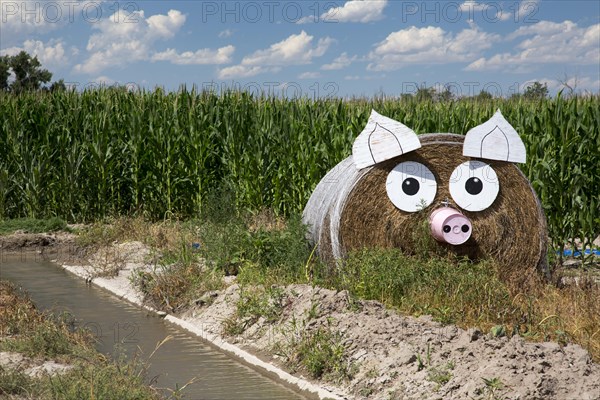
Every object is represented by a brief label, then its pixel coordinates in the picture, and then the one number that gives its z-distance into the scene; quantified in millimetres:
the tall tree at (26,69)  44312
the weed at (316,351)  7918
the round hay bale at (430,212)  10828
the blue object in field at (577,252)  14570
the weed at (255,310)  9602
